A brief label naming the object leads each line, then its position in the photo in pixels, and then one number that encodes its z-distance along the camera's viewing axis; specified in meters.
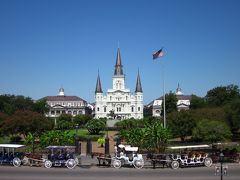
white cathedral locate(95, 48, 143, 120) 151.25
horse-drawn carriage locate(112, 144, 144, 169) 24.47
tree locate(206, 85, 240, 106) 93.00
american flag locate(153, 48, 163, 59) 42.44
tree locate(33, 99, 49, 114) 112.14
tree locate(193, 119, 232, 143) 38.31
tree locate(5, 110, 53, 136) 53.62
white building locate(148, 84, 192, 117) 172.62
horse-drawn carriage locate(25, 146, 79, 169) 24.51
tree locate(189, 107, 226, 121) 52.50
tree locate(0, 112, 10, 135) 53.29
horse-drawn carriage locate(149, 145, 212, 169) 24.36
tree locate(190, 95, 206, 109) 99.25
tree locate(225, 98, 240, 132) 51.60
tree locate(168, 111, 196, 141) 50.56
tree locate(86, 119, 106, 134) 72.12
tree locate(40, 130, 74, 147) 33.81
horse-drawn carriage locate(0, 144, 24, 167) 25.08
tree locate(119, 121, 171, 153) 33.38
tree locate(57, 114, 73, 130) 88.69
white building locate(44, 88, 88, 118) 169.12
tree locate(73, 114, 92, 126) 111.96
